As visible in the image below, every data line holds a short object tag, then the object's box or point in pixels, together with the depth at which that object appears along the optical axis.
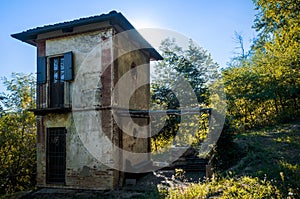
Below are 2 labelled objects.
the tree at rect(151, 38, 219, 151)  21.27
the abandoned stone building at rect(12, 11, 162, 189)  8.62
